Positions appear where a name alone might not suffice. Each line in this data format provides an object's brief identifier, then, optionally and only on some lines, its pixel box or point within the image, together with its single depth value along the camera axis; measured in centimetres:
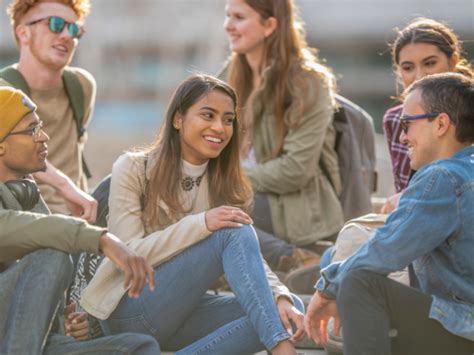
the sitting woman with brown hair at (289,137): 998
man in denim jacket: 655
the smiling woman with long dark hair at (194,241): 703
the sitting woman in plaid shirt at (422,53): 914
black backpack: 1019
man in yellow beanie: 651
